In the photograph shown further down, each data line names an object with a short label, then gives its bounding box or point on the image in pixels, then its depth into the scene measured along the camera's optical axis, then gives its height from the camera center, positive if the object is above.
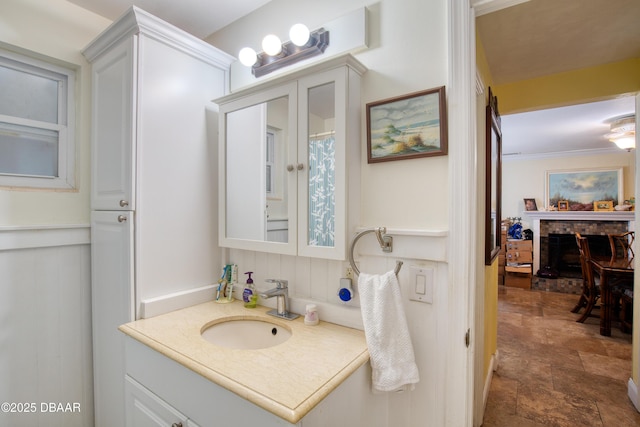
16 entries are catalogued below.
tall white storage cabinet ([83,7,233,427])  1.35 +0.18
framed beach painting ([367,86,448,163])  1.09 +0.33
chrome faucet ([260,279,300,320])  1.38 -0.39
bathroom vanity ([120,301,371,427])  0.82 -0.49
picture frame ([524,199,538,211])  5.70 +0.14
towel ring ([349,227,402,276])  1.15 -0.11
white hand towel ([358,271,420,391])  1.03 -0.42
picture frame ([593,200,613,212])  5.07 +0.12
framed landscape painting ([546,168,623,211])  5.11 +0.44
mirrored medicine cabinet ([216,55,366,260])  1.19 +0.23
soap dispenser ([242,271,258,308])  1.51 -0.42
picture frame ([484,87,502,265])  1.78 +0.21
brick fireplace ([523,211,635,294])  5.00 -0.46
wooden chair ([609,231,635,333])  2.95 -0.84
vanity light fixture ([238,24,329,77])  1.34 +0.77
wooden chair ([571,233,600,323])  3.50 -0.82
